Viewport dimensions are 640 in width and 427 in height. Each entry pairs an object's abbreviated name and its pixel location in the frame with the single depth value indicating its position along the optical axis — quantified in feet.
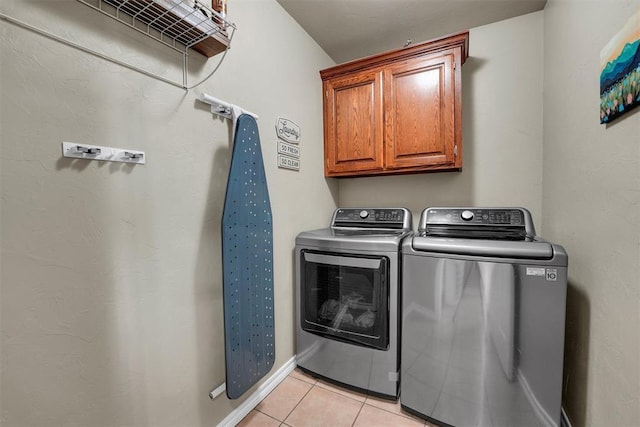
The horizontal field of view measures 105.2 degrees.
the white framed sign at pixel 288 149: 5.45
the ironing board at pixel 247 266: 3.86
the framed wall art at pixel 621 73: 2.51
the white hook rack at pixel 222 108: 3.78
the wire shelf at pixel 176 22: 2.79
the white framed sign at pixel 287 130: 5.40
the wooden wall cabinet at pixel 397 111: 5.48
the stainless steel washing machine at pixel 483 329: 3.61
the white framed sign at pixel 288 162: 5.44
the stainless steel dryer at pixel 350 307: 4.71
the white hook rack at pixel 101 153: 2.51
